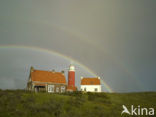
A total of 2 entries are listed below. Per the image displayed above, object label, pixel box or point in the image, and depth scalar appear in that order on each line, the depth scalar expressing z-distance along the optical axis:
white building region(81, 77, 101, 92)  71.44
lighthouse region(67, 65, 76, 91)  67.36
